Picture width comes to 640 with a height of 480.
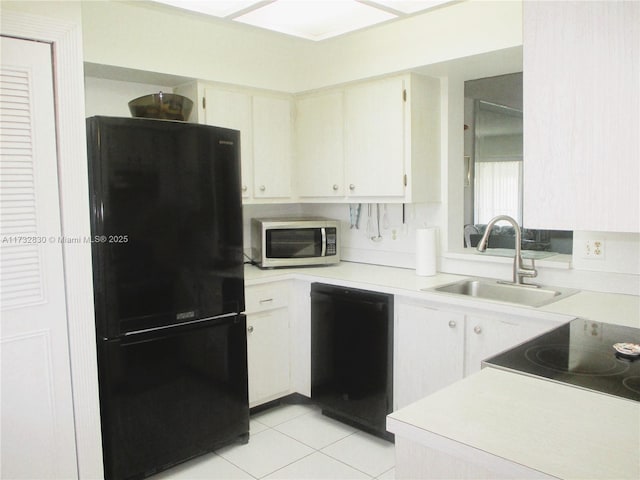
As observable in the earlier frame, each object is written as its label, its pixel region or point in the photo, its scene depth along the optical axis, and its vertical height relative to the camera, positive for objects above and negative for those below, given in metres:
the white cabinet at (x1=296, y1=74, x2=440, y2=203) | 2.96 +0.39
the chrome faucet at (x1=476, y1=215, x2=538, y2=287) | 2.63 -0.31
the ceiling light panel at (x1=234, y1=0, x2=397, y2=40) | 2.09 +0.81
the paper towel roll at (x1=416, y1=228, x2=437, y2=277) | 3.00 -0.29
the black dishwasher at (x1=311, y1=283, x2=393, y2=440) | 2.77 -0.86
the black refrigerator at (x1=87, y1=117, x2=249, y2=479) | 2.27 -0.40
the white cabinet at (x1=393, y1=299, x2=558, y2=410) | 2.31 -0.68
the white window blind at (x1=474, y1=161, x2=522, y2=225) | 5.01 +0.13
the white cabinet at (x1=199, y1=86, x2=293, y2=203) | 3.15 +0.49
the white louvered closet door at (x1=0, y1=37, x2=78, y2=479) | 1.94 -0.24
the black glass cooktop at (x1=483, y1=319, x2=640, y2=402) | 1.30 -0.46
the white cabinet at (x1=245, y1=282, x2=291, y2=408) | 3.02 -0.83
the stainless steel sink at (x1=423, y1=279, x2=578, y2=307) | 2.59 -0.47
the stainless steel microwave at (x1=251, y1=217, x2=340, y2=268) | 3.28 -0.24
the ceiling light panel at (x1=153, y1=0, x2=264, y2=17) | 1.99 +0.80
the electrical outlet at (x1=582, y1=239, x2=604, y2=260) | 2.51 -0.24
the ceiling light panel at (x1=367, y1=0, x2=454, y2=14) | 2.01 +0.79
